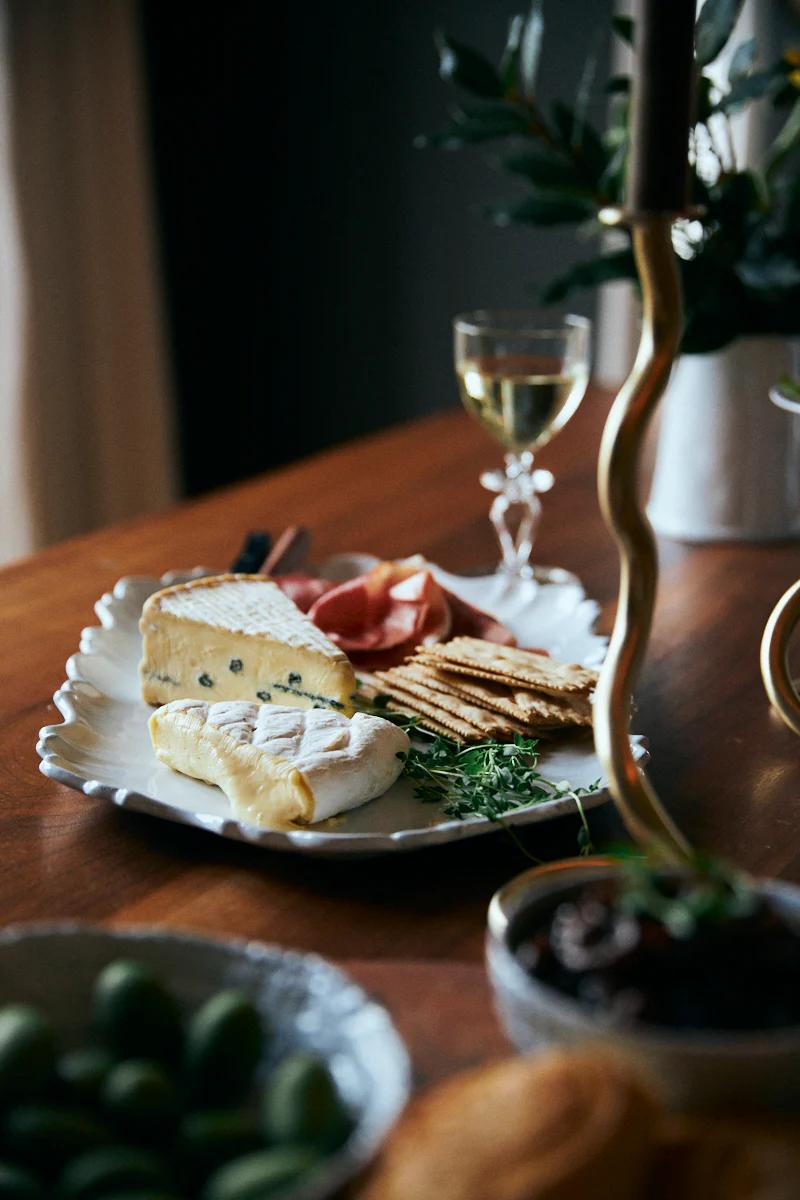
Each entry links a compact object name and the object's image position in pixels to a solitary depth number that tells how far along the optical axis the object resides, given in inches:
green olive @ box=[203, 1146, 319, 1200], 17.6
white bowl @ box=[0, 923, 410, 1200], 20.4
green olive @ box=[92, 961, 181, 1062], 21.2
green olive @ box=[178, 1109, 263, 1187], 18.9
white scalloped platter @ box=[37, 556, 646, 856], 33.4
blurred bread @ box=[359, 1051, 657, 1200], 17.0
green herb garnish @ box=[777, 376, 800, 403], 51.6
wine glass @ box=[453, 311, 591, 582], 60.3
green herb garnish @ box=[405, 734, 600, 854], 35.4
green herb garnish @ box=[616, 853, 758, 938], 19.9
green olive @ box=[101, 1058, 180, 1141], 19.4
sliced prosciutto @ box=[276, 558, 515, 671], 48.8
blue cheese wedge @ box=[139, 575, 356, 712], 45.3
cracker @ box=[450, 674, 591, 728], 39.5
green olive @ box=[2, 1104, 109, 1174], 18.9
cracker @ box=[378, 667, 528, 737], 39.6
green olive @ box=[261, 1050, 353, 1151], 18.8
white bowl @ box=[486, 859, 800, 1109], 19.1
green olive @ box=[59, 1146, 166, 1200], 18.1
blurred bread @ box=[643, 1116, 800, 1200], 18.1
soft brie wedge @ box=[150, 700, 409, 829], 34.7
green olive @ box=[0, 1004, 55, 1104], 19.9
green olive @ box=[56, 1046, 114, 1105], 20.1
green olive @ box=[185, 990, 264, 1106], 20.5
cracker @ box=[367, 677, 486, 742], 39.3
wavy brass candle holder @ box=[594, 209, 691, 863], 23.9
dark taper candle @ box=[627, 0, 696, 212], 22.3
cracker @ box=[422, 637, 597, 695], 40.7
